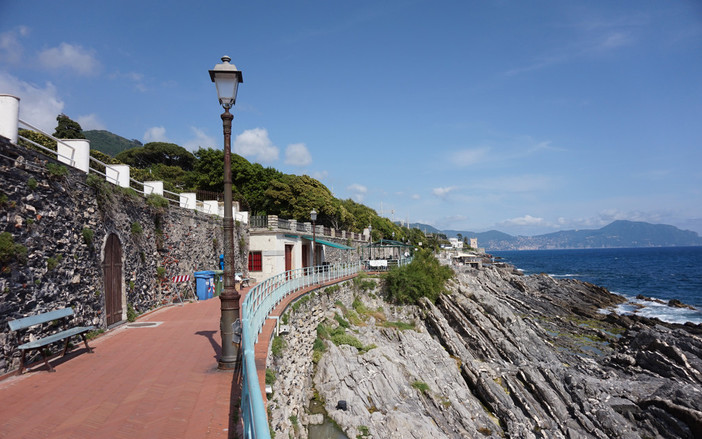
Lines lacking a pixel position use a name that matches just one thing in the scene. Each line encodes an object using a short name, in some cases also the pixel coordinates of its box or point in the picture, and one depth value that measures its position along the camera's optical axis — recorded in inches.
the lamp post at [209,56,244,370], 255.0
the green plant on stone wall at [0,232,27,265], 255.1
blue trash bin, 616.7
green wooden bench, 258.4
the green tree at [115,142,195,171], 2182.6
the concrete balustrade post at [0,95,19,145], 274.5
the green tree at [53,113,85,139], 1371.8
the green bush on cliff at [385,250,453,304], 991.0
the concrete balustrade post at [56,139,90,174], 363.9
